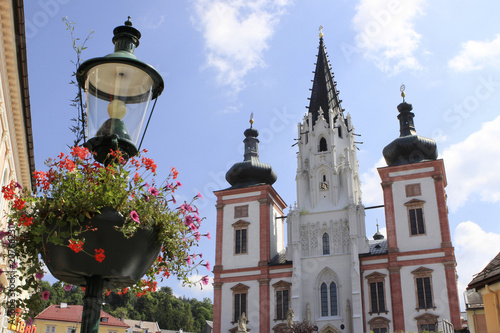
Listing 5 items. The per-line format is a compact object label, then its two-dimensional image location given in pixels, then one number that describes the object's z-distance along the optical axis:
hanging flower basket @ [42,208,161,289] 3.47
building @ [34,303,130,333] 46.56
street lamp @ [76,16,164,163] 4.06
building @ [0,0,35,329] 11.51
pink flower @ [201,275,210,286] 4.96
